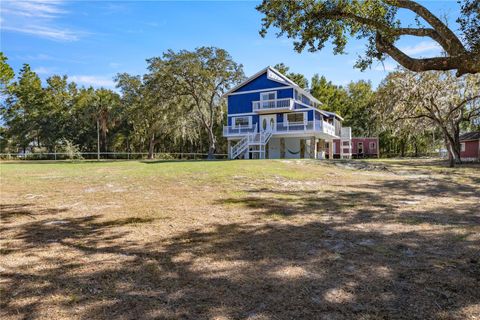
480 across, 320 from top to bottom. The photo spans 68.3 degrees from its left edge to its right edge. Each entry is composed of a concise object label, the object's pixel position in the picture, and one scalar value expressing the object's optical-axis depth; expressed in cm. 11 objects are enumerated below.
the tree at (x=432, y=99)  2479
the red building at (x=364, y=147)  5050
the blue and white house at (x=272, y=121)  3212
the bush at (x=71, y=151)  3822
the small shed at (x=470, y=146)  3506
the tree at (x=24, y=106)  5397
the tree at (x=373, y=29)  600
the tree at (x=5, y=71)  2722
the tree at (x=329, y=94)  5400
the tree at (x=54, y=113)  5450
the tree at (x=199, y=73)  3316
